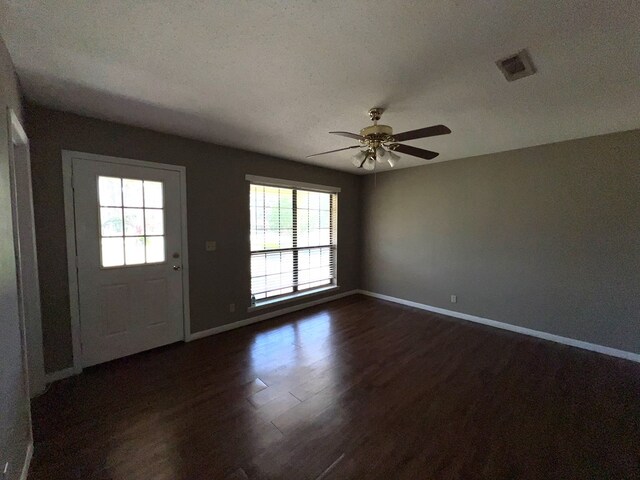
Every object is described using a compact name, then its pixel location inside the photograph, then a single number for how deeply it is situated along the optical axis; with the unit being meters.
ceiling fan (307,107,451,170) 1.90
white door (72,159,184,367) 2.51
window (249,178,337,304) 3.90
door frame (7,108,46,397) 2.04
